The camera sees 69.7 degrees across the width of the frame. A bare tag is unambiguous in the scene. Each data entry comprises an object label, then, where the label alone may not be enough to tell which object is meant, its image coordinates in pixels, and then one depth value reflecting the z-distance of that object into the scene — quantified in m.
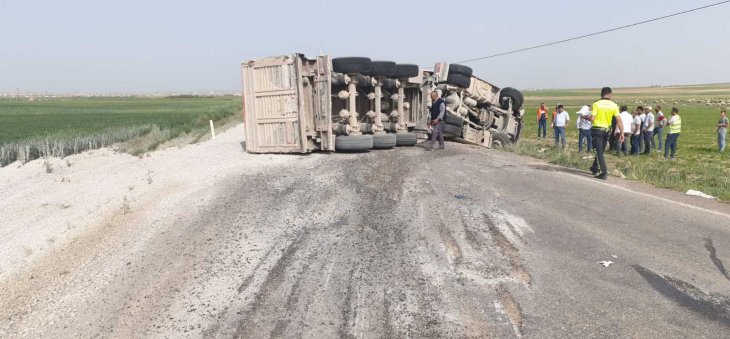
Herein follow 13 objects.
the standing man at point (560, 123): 18.06
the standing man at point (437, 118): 12.77
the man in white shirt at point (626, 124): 15.65
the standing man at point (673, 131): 15.97
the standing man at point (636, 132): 16.20
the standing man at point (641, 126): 16.28
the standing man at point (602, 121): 9.80
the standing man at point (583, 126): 15.35
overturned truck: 11.53
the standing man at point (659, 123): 17.30
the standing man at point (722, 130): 17.86
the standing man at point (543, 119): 23.00
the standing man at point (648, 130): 16.33
